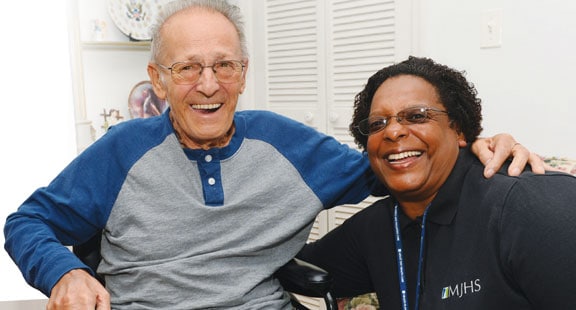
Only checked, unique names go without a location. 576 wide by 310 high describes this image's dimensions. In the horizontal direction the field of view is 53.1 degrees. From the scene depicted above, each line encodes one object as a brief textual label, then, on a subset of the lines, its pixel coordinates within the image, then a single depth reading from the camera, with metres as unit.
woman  1.07
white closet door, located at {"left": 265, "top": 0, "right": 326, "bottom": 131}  2.99
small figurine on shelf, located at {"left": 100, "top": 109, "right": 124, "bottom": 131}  3.50
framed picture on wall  3.49
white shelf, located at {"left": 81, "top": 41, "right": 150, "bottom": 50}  3.40
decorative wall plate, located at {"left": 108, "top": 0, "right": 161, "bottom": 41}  3.40
